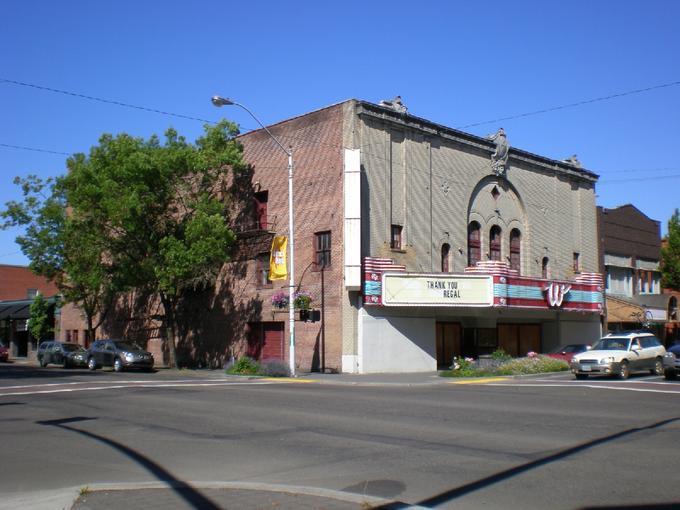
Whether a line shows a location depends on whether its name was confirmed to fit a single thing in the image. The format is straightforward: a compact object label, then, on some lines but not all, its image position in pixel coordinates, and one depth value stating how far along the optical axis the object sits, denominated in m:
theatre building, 32.47
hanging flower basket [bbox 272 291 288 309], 33.41
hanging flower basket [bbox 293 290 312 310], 32.16
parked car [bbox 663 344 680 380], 25.09
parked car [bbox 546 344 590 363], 34.69
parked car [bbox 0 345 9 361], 55.19
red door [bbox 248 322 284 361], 36.09
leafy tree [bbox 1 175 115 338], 36.22
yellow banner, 32.81
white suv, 26.11
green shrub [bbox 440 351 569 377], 29.64
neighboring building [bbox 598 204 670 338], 48.25
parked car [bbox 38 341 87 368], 40.66
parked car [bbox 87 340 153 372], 35.69
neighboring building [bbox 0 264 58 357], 61.00
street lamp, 29.53
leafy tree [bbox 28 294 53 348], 56.47
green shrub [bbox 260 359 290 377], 30.84
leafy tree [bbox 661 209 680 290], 49.00
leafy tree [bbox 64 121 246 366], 33.75
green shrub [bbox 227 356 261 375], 31.81
